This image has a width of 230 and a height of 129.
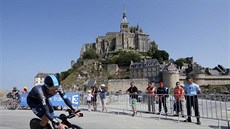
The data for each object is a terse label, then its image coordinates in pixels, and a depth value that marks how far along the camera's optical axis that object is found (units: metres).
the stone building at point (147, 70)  56.32
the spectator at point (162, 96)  7.31
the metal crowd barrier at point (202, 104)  5.60
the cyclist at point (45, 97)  2.72
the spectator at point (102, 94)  9.49
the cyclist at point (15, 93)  10.80
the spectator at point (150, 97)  7.73
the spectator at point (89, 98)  9.82
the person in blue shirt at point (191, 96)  6.08
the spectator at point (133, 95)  7.64
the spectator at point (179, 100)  6.56
